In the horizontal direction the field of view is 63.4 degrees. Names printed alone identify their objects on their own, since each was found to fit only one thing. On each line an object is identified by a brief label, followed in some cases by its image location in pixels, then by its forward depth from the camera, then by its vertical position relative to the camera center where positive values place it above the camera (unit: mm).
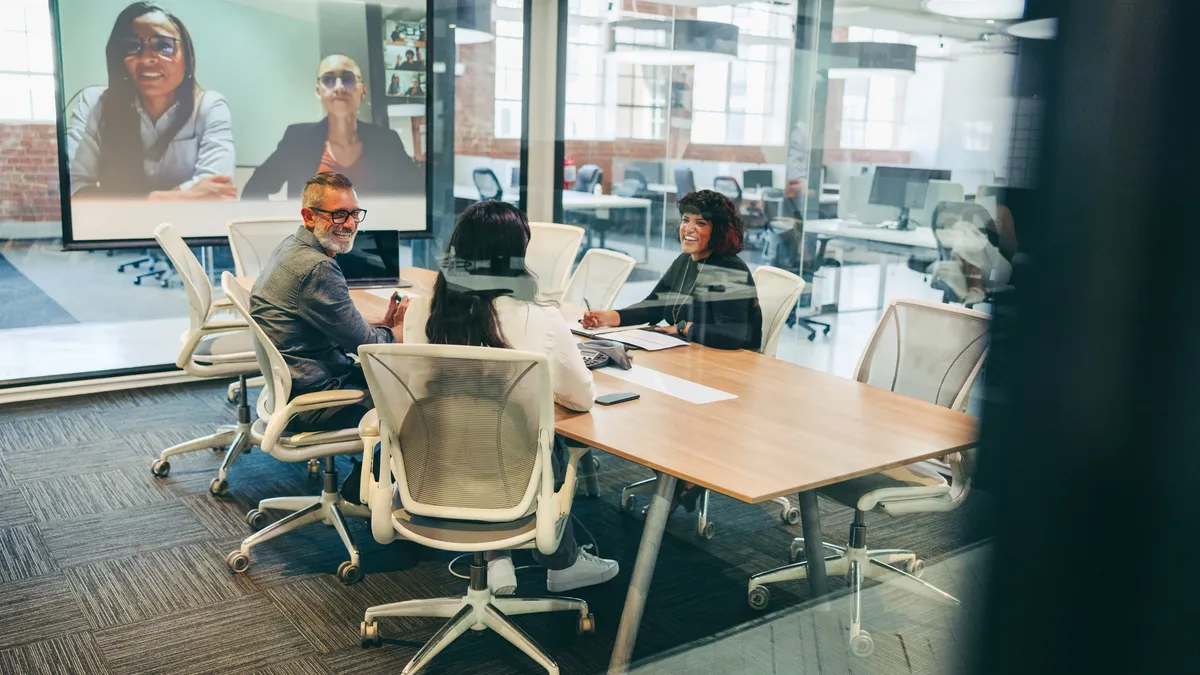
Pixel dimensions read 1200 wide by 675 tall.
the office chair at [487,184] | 5828 -186
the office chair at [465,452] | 2053 -661
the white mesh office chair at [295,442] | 2758 -853
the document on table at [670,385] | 2705 -646
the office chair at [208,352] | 3676 -796
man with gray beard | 2873 -505
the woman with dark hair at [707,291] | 3383 -473
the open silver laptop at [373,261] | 4082 -473
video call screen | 4621 +170
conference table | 2125 -654
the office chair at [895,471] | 1766 -637
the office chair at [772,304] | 3500 -511
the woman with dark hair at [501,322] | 2383 -416
